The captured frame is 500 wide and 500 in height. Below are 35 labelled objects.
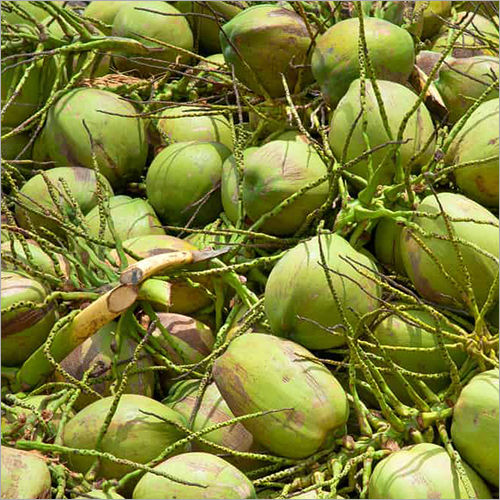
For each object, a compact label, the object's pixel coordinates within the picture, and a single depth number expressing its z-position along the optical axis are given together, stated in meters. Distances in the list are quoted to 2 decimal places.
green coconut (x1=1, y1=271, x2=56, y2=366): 3.00
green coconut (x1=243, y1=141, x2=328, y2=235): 3.02
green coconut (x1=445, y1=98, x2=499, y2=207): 2.96
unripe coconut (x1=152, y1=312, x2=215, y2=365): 3.00
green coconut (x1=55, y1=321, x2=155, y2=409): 2.96
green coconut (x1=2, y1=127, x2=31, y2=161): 3.47
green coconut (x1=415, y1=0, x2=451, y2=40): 3.42
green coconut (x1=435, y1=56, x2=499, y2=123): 3.19
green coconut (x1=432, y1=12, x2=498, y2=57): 3.32
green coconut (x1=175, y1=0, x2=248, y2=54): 3.50
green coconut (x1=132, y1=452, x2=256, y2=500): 2.68
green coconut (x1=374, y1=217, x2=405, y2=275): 2.95
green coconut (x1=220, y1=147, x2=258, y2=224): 3.14
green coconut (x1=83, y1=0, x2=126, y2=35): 3.66
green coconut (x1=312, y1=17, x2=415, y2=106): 3.08
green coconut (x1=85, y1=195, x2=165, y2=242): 3.20
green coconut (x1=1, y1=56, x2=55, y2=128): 3.46
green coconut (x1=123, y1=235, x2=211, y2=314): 3.06
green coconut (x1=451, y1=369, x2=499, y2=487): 2.67
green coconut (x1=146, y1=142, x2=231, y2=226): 3.25
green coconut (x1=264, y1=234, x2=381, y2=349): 2.82
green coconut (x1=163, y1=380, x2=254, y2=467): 2.84
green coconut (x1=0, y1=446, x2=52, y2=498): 2.70
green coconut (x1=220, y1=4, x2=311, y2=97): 3.19
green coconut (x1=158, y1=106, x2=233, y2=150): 3.36
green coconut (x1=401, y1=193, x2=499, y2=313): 2.84
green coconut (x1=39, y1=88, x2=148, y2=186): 3.34
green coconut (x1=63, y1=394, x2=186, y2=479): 2.82
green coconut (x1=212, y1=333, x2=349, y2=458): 2.74
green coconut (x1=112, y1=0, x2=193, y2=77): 3.49
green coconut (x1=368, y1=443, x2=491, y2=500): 2.65
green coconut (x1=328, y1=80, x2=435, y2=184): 2.95
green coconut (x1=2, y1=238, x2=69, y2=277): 3.07
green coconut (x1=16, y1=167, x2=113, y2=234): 3.25
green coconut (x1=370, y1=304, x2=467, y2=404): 2.82
